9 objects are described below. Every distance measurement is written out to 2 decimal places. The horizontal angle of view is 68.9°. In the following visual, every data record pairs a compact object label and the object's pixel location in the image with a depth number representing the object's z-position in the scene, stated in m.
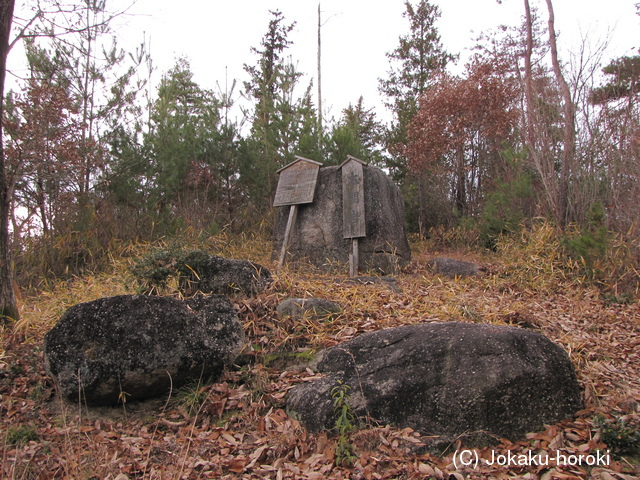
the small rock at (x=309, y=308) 4.37
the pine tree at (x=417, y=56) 15.30
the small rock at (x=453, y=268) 7.12
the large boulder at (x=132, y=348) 3.36
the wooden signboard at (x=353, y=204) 7.37
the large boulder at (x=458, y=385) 2.81
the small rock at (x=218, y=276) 4.83
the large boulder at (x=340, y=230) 7.53
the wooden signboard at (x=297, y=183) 7.99
